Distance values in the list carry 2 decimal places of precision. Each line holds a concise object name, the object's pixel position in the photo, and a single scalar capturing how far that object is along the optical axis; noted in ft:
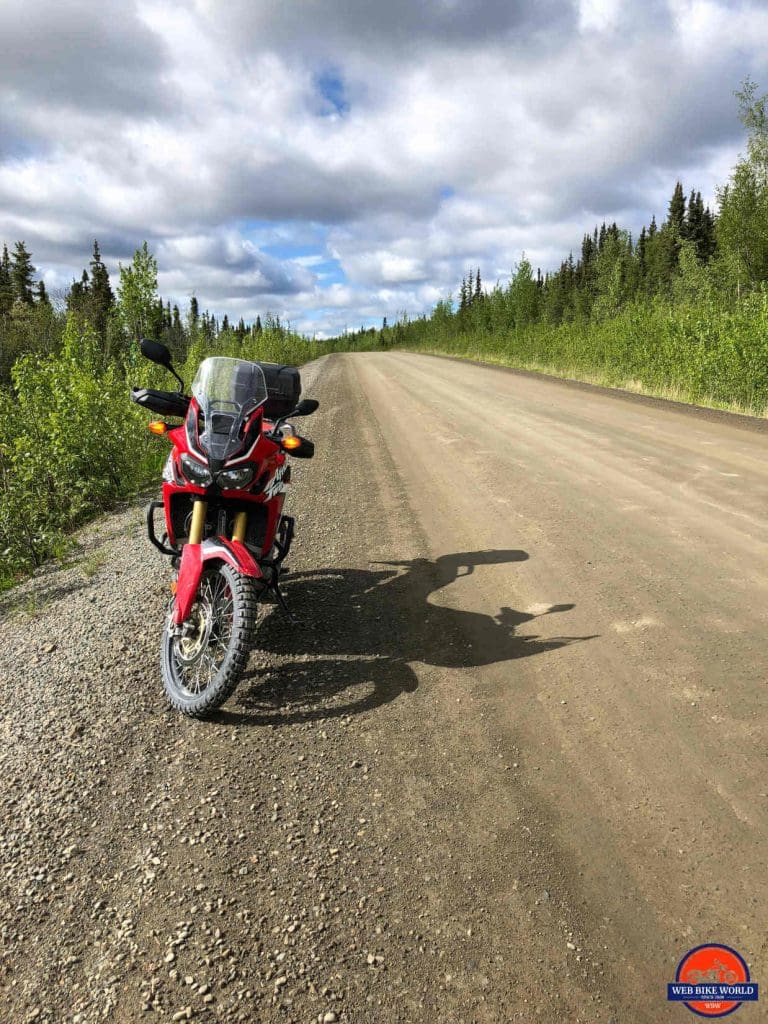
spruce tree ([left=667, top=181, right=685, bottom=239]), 214.40
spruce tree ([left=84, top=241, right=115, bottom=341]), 167.81
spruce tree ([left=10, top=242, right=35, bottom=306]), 193.98
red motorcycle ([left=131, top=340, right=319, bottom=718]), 10.30
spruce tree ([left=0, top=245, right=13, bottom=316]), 167.02
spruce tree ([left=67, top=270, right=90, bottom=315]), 145.46
